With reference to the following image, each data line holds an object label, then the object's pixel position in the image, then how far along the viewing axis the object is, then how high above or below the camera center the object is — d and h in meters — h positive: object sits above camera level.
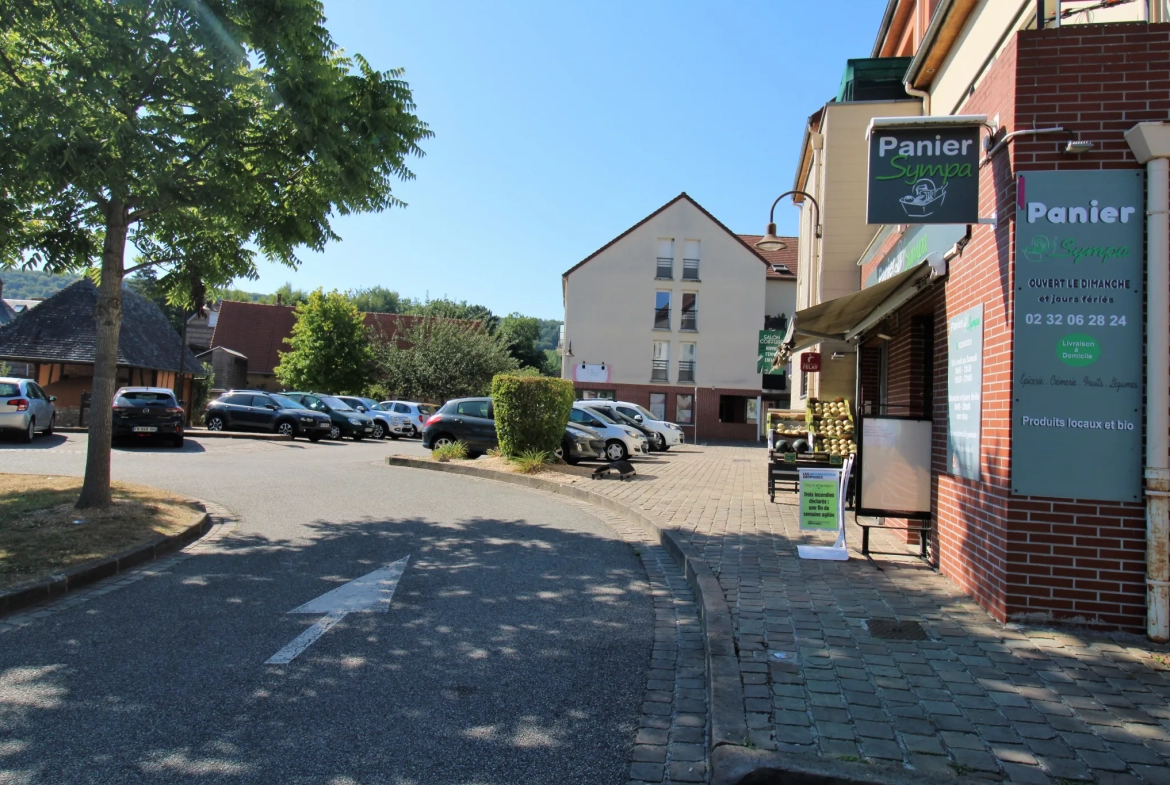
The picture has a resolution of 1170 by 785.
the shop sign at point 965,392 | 5.97 +0.28
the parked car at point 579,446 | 17.62 -0.67
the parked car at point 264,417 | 25.89 -0.40
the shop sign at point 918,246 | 6.76 +1.81
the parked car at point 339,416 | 28.56 -0.30
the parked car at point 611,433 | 21.25 -0.43
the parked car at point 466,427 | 18.28 -0.34
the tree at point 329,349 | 45.55 +3.32
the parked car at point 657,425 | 28.08 -0.25
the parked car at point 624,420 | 25.73 -0.10
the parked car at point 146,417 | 19.45 -0.37
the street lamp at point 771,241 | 14.87 +3.36
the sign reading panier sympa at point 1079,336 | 5.14 +0.63
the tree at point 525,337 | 80.06 +8.34
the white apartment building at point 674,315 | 44.91 +5.80
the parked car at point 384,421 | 31.42 -0.47
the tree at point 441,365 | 44.59 +2.55
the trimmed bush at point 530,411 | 15.23 +0.05
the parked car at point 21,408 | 19.02 -0.27
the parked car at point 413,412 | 33.00 -0.07
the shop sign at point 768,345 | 25.24 +2.47
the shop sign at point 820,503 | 7.94 -0.78
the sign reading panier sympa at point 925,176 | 5.91 +1.88
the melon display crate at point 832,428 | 12.54 -0.06
